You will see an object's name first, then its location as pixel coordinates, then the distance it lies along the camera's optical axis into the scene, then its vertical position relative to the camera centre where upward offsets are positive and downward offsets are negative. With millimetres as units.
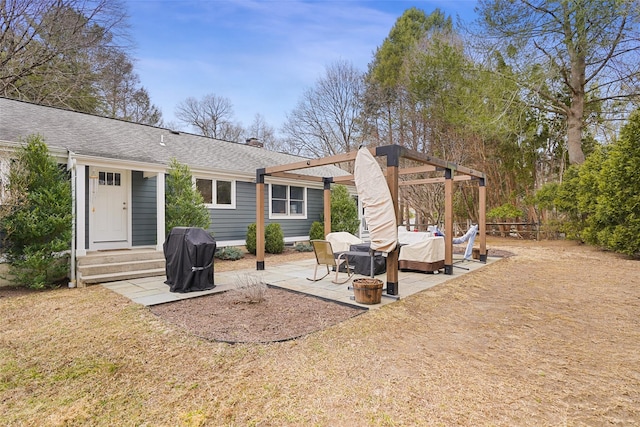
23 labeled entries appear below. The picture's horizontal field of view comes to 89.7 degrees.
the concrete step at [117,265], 5953 -1040
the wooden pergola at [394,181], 4867 +695
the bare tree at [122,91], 15609 +6596
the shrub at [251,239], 9806 -803
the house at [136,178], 6812 +942
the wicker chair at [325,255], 5688 -763
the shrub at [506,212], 14078 +52
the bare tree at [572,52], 11125 +6076
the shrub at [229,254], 9055 -1171
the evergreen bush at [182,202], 7887 +268
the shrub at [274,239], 10133 -830
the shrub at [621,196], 8539 +479
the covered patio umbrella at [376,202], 4734 +162
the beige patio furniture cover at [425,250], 6906 -817
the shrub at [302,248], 11102 -1217
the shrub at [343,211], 11727 +68
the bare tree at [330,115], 21141 +6707
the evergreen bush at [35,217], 5348 -83
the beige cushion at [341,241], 7668 -681
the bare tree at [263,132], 26000 +6603
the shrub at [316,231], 11438 -661
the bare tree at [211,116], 23875 +7279
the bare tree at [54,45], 12289 +6850
